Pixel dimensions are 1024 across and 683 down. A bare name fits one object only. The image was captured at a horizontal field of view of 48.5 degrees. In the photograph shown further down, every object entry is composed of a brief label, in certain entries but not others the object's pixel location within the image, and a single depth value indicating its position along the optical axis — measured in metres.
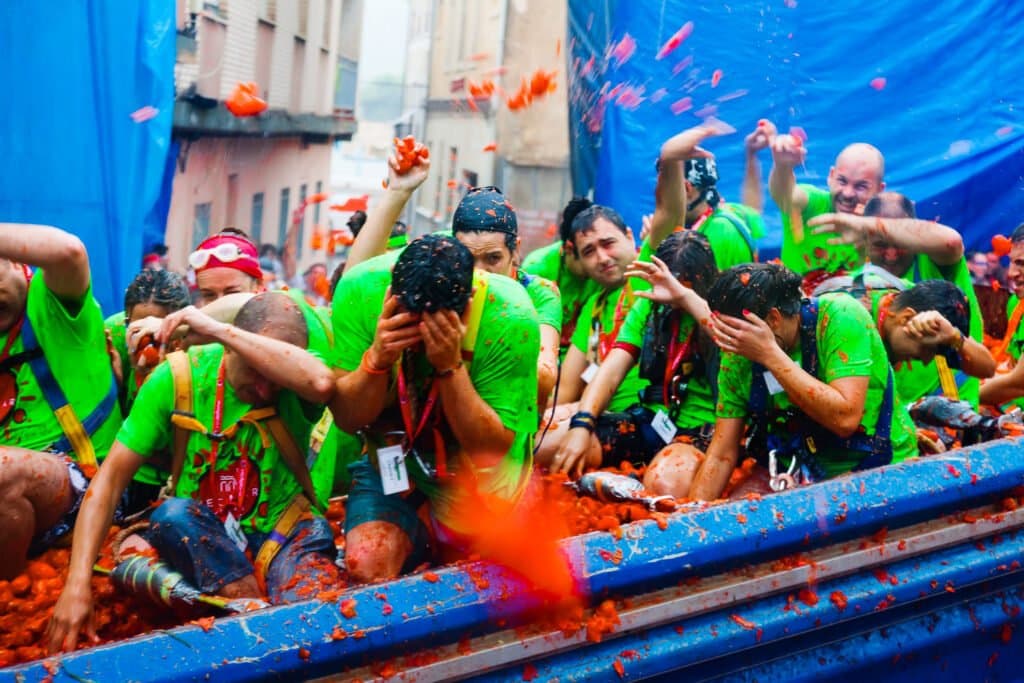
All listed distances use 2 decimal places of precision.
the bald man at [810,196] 5.73
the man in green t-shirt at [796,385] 3.45
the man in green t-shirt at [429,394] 2.65
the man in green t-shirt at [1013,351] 4.66
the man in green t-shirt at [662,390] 4.31
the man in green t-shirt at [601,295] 4.80
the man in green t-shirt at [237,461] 2.94
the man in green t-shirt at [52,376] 3.20
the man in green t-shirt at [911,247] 5.12
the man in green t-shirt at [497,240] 3.68
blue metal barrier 2.09
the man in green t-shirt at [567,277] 5.11
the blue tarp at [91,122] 6.13
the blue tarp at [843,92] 7.05
